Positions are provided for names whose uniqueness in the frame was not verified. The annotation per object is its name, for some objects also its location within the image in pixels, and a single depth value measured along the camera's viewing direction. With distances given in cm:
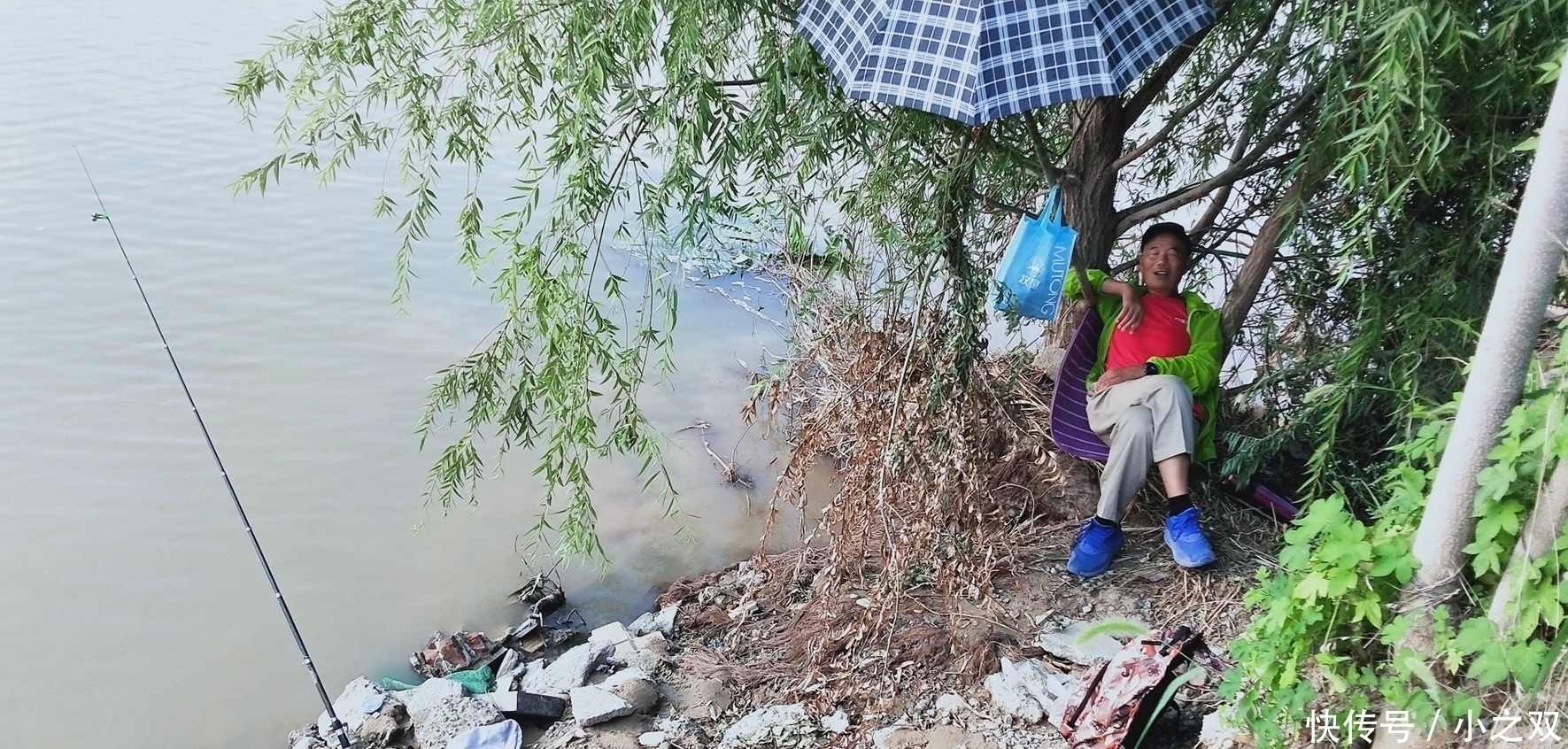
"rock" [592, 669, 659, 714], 309
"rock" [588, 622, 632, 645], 368
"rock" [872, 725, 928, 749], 260
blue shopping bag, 257
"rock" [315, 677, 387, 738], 340
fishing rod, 307
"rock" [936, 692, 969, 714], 270
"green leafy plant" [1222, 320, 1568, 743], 158
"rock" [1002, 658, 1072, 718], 259
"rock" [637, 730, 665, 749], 289
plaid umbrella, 220
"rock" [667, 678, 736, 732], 306
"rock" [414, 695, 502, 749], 315
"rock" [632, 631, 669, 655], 353
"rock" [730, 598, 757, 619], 370
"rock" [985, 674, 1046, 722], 258
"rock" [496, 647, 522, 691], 366
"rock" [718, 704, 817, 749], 274
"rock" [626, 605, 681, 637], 378
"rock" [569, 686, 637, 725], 303
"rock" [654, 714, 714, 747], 288
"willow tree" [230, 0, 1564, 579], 222
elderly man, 285
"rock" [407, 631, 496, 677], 378
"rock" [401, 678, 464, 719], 327
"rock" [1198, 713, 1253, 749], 215
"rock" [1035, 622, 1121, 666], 273
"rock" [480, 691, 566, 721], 321
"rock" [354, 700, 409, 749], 323
